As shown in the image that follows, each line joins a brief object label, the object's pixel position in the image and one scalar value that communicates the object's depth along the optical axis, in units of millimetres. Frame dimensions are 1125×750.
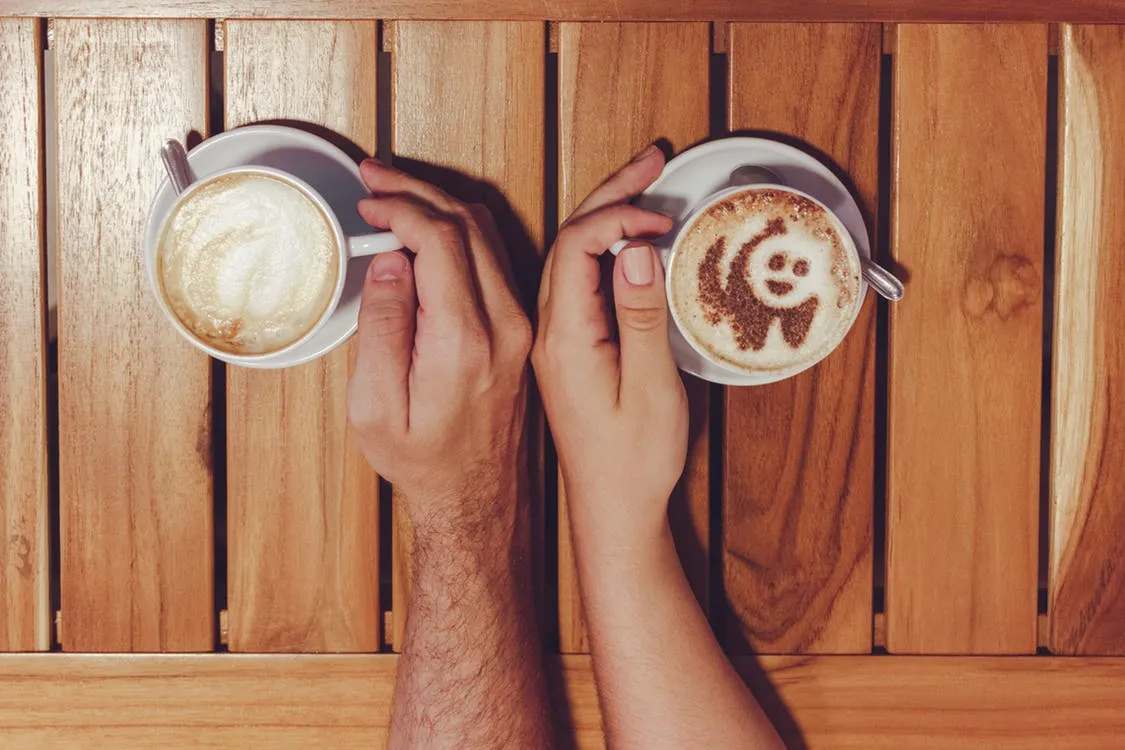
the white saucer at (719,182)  768
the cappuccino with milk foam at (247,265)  701
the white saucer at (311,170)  774
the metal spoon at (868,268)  725
